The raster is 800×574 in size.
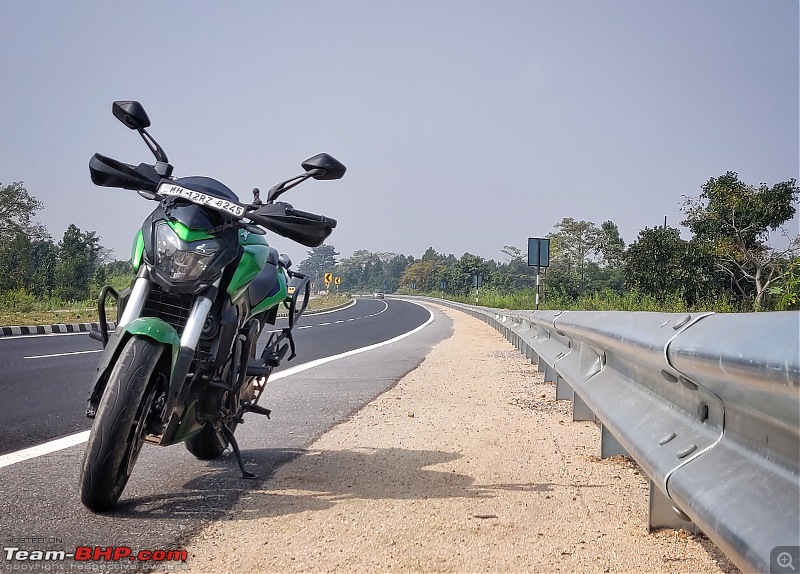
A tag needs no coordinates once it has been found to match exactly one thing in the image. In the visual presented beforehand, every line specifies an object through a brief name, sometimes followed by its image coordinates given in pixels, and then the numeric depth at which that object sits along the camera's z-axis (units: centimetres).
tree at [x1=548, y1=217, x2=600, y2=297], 7900
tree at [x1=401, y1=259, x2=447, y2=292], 13400
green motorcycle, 326
